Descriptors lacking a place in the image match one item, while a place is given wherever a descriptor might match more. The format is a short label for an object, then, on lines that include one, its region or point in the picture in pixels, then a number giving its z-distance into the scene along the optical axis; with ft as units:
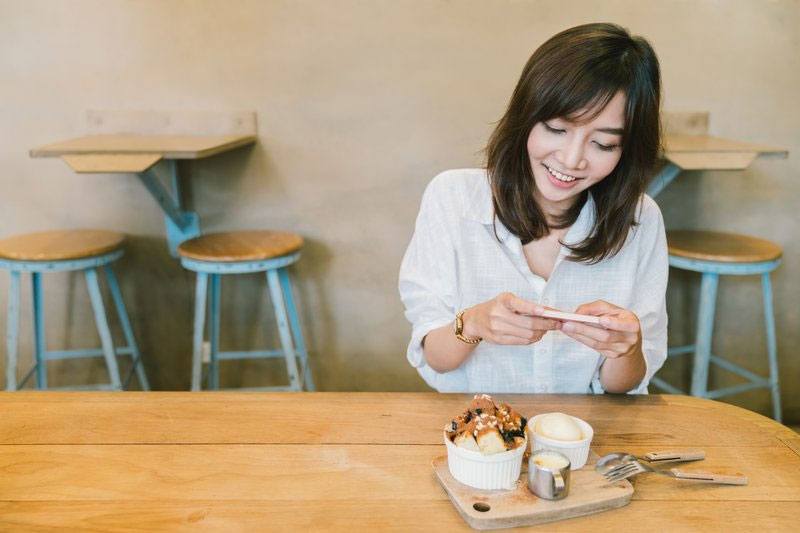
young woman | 4.01
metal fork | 3.06
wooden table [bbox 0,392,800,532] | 2.81
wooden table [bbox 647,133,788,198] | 7.36
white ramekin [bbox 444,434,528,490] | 2.92
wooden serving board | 2.75
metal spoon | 3.16
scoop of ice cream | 3.18
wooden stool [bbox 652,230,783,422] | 7.63
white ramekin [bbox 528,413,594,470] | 3.10
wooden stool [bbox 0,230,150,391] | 7.41
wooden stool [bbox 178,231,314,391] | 7.52
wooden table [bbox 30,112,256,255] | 6.90
